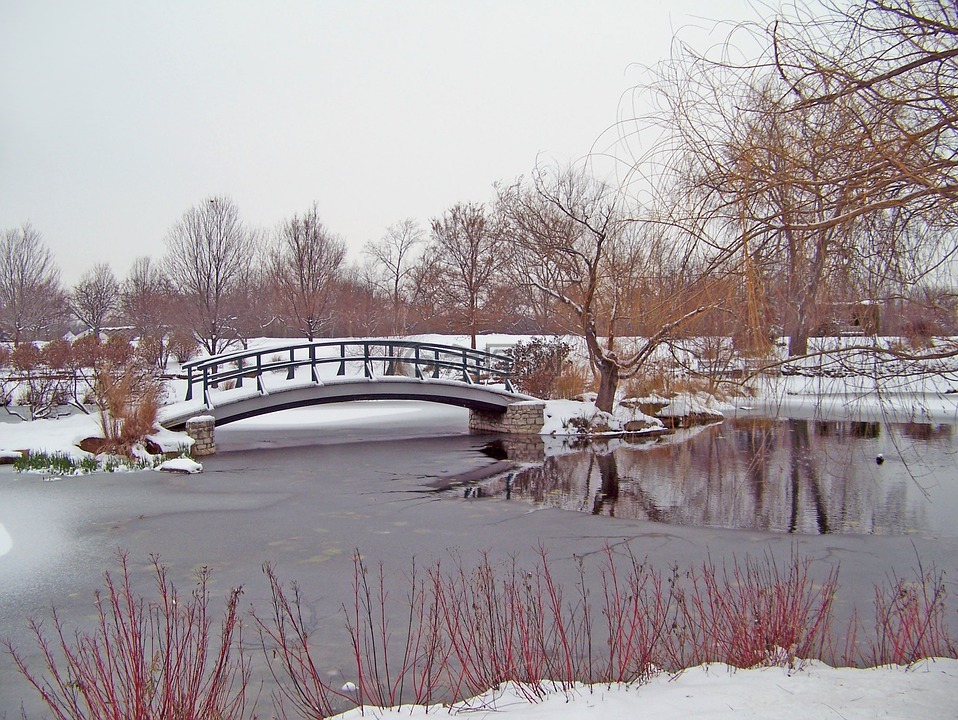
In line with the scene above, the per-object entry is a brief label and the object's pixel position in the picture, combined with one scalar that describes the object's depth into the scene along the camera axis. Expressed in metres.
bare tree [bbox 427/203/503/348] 35.59
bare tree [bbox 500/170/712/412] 16.89
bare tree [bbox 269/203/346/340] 36.88
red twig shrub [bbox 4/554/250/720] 3.55
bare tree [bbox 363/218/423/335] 42.94
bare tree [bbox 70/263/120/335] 41.94
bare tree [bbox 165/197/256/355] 33.19
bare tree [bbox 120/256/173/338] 36.66
